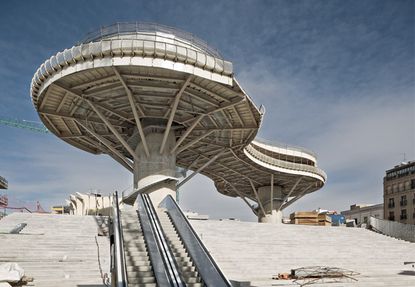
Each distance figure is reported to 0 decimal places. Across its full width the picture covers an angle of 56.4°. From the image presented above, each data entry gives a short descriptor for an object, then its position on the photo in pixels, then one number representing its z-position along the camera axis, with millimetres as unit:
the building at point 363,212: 100700
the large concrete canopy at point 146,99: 22156
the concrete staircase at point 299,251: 15859
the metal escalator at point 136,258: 10797
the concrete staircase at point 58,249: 13438
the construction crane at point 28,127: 145325
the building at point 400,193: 77938
